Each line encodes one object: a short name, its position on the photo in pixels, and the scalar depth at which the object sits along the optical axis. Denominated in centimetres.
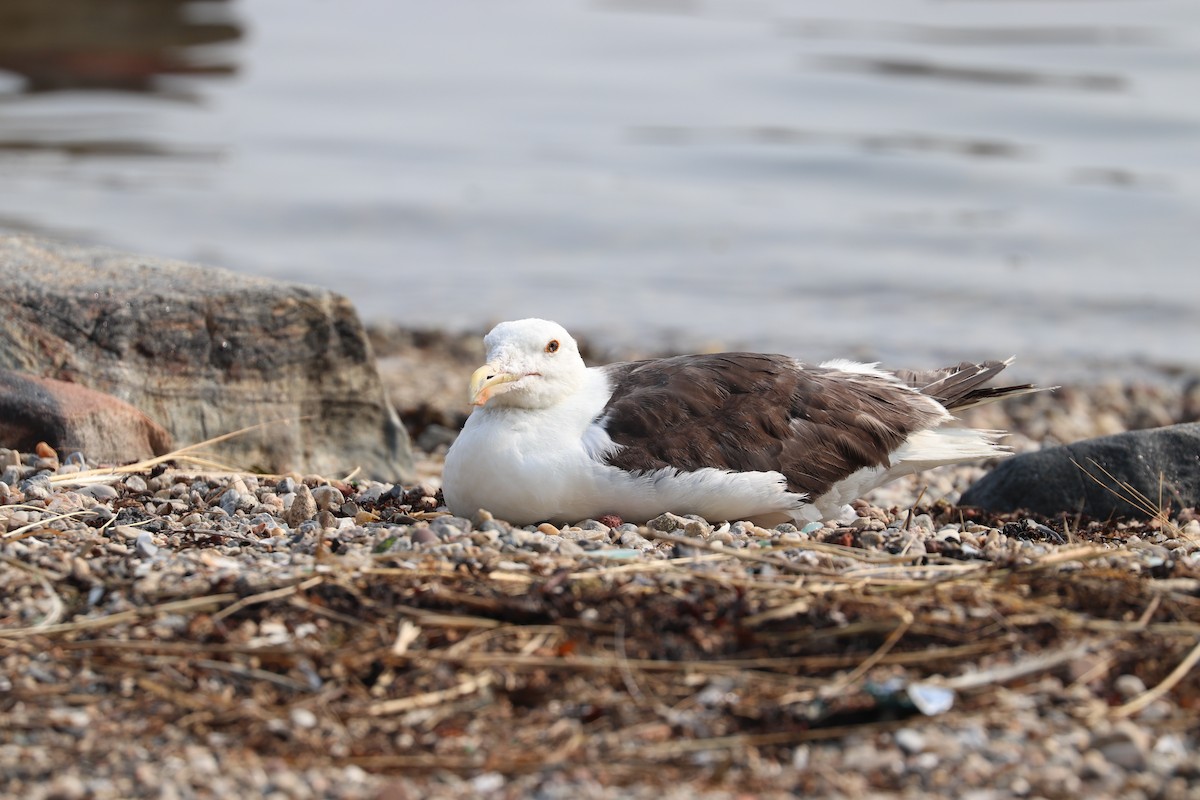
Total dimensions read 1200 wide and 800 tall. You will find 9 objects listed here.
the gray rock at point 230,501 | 1215
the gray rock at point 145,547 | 997
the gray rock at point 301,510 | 1175
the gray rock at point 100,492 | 1228
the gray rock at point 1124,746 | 743
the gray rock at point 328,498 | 1234
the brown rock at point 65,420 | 1350
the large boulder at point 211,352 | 1466
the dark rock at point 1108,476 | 1327
